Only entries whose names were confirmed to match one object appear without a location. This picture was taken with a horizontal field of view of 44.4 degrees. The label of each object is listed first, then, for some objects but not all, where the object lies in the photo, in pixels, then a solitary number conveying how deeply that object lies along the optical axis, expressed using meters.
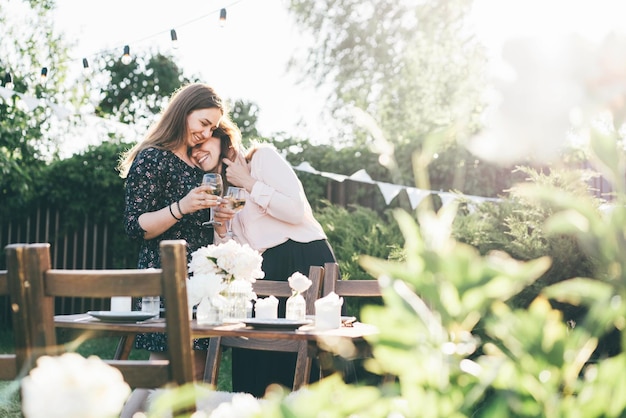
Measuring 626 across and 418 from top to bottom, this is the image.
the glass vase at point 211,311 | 2.26
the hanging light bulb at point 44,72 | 6.80
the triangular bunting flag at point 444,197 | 5.48
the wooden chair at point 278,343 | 2.71
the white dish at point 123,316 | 2.24
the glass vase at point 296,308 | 2.37
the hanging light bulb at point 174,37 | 6.80
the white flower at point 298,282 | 2.32
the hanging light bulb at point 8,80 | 6.50
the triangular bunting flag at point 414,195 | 5.51
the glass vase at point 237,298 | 2.39
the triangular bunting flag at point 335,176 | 6.32
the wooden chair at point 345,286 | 2.61
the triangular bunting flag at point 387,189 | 5.86
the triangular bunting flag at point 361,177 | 6.04
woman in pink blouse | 2.91
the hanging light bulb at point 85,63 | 7.01
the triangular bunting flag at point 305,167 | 6.36
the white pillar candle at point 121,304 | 2.52
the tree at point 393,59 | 12.77
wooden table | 1.96
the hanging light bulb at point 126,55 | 6.67
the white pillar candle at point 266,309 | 2.39
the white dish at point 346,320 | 2.45
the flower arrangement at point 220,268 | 2.29
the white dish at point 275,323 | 2.08
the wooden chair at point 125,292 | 1.36
